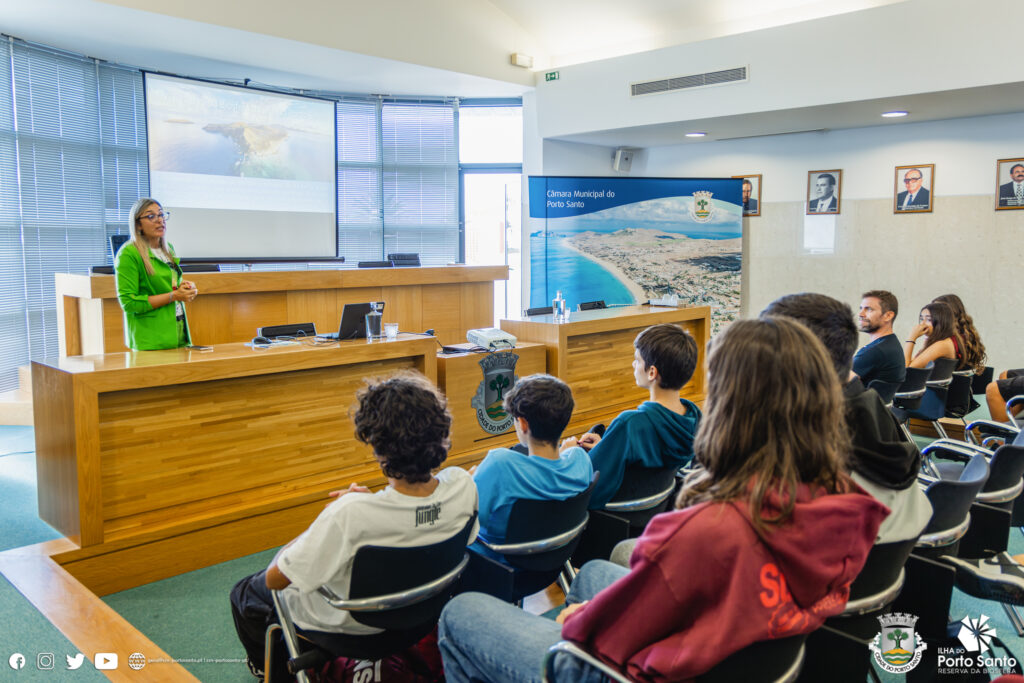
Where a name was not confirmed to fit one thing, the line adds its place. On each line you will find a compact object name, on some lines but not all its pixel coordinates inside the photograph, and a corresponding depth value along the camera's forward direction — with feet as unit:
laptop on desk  13.03
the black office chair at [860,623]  5.21
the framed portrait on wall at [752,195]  25.68
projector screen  21.15
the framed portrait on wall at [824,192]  23.84
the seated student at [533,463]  6.97
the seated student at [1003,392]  14.39
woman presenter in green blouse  12.10
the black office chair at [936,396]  14.29
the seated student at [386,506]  5.54
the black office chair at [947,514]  6.59
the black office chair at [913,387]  14.08
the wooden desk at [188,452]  9.60
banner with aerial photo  24.31
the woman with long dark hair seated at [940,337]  14.75
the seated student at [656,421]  7.91
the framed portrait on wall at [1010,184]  20.33
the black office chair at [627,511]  7.79
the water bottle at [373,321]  13.30
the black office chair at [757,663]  4.01
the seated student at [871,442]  5.64
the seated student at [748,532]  3.80
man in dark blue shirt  12.94
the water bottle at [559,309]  16.57
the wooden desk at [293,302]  16.60
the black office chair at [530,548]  6.61
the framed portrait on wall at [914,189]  21.94
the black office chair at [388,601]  5.51
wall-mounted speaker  28.19
